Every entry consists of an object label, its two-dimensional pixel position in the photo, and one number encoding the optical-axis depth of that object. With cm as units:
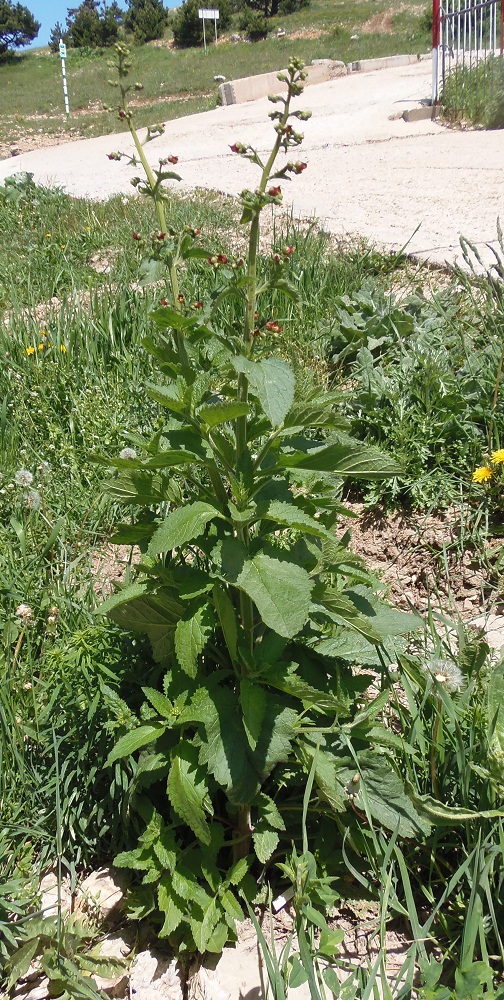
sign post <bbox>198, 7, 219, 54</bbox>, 2660
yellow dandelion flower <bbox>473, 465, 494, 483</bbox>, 251
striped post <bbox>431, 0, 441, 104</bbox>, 1079
